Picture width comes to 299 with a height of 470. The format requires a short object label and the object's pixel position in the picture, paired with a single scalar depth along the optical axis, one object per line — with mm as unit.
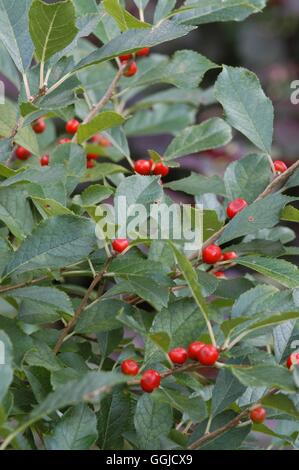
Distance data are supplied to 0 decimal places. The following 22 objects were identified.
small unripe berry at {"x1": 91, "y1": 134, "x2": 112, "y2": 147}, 971
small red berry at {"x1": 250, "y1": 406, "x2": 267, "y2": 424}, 739
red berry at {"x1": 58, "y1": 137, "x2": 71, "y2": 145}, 843
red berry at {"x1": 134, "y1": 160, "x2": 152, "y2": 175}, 844
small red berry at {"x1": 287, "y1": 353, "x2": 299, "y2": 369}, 759
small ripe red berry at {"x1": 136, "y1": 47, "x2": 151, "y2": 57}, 899
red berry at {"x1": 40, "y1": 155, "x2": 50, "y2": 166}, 856
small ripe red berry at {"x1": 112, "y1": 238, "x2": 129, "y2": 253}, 762
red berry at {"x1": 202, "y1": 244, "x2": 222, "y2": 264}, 798
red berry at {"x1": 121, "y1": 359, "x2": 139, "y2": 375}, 757
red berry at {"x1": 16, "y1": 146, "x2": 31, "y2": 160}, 926
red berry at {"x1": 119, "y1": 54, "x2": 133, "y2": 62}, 866
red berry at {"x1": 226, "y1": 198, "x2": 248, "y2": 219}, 814
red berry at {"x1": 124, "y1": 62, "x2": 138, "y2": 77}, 865
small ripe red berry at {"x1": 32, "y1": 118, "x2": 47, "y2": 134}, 928
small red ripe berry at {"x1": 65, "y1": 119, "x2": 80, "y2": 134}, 886
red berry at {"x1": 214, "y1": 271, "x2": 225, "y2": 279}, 868
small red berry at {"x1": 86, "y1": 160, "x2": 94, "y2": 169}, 917
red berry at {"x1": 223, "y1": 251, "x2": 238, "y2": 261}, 828
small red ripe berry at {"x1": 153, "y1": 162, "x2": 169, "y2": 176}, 847
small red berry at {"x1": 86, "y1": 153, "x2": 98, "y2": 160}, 931
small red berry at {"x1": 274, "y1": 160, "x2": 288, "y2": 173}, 820
